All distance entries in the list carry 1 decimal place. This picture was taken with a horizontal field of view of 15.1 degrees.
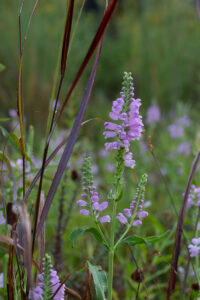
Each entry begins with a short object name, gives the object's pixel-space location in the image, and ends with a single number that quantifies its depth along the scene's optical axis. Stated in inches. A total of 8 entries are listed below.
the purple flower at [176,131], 136.6
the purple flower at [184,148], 136.2
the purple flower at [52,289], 32.1
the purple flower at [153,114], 134.6
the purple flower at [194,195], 41.6
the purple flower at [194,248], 37.6
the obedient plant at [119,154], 34.4
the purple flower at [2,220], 39.7
